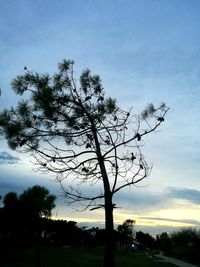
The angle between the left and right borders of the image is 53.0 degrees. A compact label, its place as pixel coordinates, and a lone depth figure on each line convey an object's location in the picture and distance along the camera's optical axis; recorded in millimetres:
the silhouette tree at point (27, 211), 14020
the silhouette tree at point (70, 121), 5050
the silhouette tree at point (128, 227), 43812
